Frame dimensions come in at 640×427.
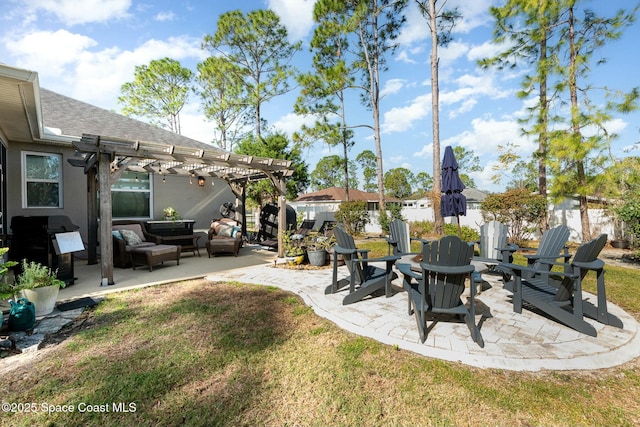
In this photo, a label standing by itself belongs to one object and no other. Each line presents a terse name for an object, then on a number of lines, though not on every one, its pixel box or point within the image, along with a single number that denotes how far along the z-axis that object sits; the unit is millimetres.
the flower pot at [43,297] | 3634
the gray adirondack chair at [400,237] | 5555
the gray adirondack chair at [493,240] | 5262
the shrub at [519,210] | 9961
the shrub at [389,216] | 13500
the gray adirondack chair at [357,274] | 4047
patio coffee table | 6215
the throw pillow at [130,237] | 6673
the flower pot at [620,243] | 9352
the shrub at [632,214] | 7168
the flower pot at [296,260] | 6746
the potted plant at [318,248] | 6691
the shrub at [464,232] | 9078
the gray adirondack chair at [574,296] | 3105
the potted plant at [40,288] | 3627
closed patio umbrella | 5844
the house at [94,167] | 5031
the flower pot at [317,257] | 6676
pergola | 5047
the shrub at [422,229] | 12012
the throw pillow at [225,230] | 8727
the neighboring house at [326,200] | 24109
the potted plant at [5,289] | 3027
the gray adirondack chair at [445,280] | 2850
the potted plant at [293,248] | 6793
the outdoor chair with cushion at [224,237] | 7961
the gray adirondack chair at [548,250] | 4133
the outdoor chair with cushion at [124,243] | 6527
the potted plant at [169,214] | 9354
